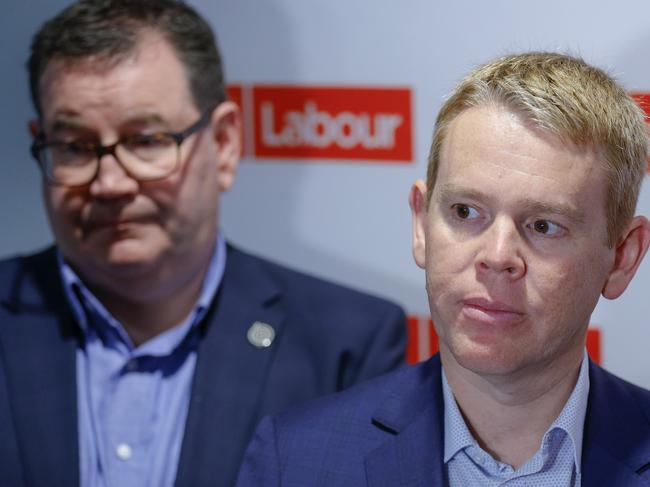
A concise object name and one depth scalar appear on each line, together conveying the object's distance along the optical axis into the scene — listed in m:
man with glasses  1.84
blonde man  1.48
